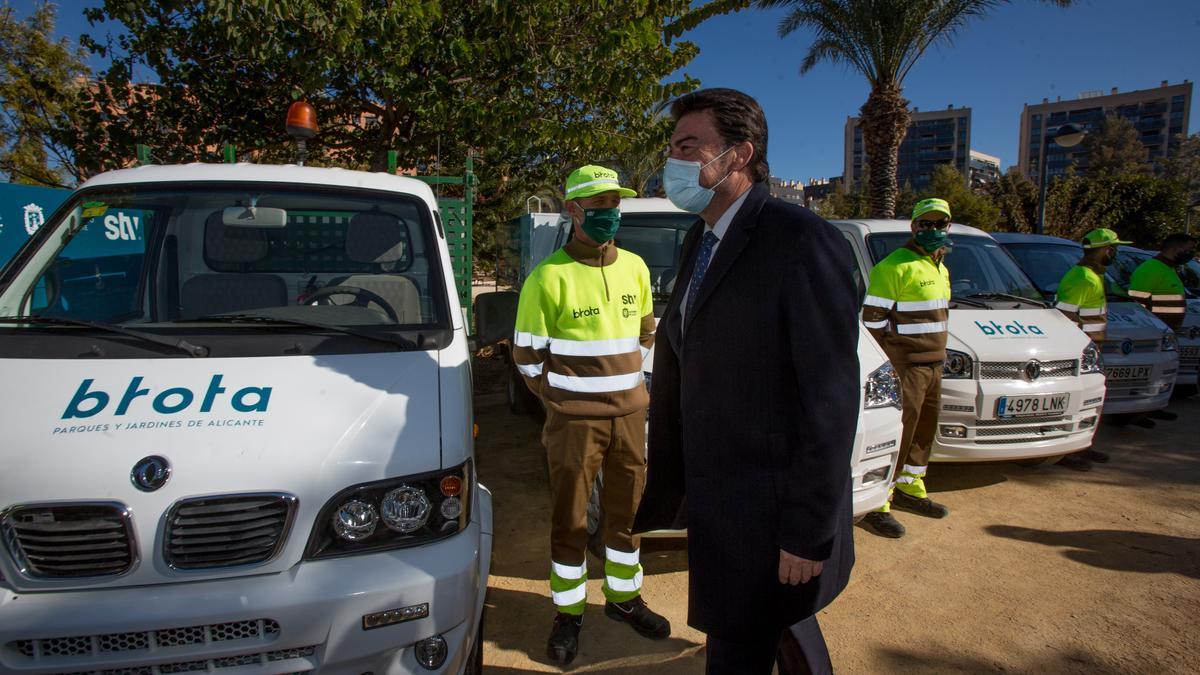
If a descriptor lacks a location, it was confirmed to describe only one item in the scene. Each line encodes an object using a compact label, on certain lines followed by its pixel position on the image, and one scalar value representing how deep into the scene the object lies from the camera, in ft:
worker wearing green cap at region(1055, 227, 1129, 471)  20.07
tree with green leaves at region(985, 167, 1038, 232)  65.57
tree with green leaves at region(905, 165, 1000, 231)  88.48
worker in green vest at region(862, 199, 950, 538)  14.61
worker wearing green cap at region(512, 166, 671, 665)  9.61
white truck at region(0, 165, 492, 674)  5.94
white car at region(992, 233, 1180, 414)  20.95
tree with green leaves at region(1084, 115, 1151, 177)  188.96
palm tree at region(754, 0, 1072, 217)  41.81
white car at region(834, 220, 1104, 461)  15.74
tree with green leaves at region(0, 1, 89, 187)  37.86
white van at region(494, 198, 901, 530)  12.09
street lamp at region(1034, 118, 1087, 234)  37.93
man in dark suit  5.25
